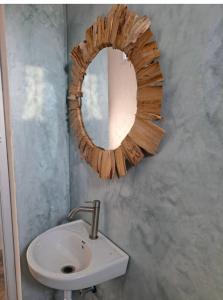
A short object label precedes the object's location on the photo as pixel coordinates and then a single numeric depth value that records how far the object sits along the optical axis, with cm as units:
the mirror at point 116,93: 90
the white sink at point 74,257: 105
